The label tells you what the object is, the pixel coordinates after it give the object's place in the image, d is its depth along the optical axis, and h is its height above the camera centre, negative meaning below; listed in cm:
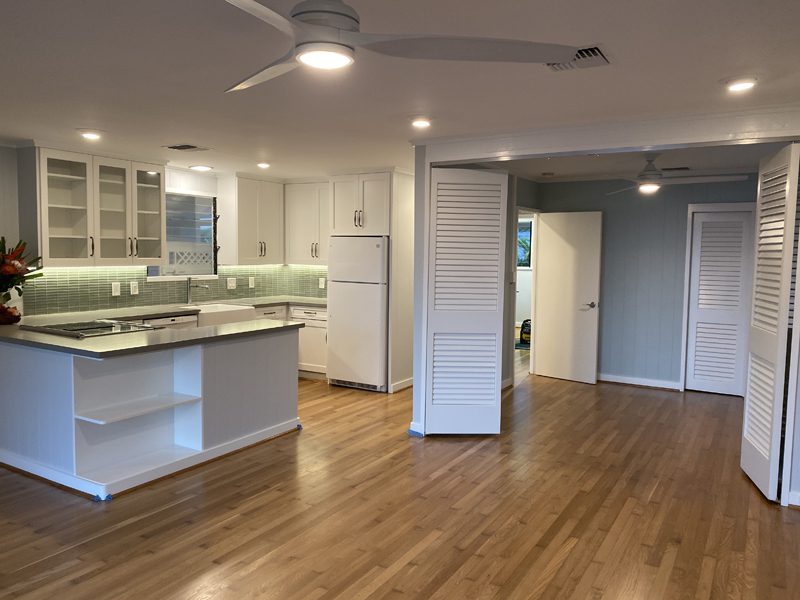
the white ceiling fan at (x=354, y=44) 179 +64
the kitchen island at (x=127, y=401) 371 -96
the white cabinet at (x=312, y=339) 694 -91
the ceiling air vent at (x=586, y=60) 262 +90
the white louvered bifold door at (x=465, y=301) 479 -31
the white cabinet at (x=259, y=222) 692 +41
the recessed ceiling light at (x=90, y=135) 454 +90
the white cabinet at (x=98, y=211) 520 +39
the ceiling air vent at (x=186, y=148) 517 +92
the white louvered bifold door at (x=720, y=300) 634 -36
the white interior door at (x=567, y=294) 691 -36
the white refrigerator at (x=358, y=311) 632 -53
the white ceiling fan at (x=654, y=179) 551 +82
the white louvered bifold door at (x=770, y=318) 357 -31
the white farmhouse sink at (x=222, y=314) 612 -58
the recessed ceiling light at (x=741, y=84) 302 +91
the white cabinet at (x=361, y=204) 634 +58
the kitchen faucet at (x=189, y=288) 673 -35
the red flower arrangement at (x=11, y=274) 435 -15
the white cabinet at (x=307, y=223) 713 +41
